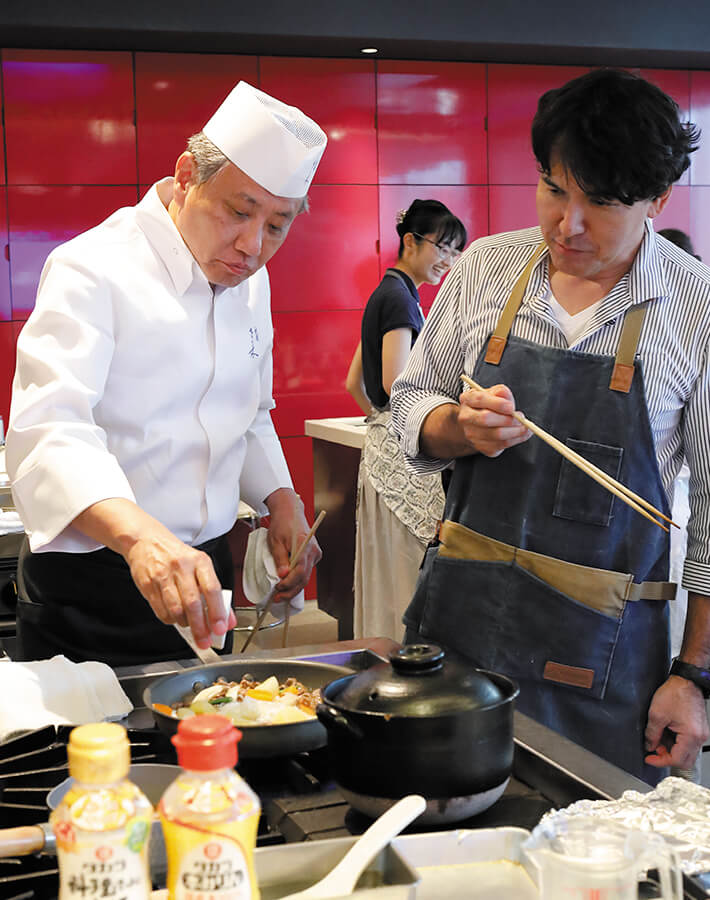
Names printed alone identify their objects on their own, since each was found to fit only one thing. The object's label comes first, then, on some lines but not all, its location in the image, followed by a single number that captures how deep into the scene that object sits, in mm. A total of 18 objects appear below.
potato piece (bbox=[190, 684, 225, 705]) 1237
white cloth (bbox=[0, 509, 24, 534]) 2639
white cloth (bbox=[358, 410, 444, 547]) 3814
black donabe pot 965
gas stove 1011
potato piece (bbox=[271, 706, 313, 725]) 1167
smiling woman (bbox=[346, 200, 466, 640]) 3902
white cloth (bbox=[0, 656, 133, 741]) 1230
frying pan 1087
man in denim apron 1618
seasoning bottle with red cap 652
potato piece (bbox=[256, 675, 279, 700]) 1273
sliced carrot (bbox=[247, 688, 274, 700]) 1246
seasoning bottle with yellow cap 651
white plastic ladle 810
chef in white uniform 1577
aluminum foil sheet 931
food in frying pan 1175
